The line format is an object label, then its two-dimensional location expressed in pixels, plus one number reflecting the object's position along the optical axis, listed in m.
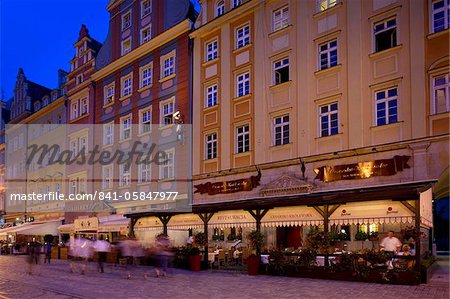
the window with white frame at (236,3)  27.30
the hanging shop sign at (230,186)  24.34
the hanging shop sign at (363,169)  19.00
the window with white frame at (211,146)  27.24
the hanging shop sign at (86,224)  27.14
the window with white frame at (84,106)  39.78
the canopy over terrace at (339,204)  15.39
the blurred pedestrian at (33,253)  21.28
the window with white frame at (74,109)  41.38
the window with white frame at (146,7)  33.91
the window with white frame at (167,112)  30.38
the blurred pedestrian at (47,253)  28.71
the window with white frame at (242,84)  25.86
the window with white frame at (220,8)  28.34
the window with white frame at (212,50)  28.10
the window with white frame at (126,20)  35.88
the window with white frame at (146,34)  33.55
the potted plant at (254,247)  18.73
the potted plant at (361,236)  21.97
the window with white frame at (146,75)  32.81
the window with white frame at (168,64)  30.95
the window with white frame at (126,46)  35.53
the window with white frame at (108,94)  36.72
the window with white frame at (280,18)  24.58
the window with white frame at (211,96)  27.69
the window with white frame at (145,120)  32.03
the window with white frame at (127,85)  34.72
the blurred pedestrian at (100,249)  21.14
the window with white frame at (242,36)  26.34
